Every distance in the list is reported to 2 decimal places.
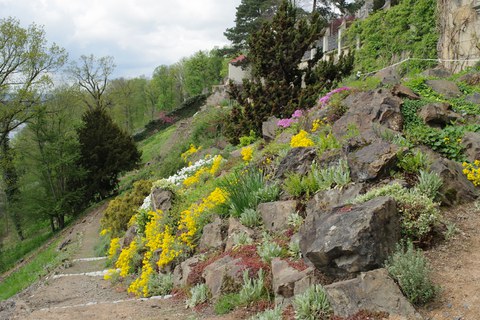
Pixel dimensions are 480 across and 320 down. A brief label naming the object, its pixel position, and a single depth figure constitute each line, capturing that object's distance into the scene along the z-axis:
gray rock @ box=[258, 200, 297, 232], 6.84
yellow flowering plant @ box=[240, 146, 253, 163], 10.89
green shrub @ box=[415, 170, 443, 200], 5.91
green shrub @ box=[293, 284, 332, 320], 4.46
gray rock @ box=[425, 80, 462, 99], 10.24
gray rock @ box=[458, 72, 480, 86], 11.04
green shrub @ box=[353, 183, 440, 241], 5.24
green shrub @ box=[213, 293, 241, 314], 5.67
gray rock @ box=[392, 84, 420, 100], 9.31
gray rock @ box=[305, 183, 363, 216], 6.10
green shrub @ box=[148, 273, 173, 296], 7.79
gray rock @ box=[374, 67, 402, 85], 10.85
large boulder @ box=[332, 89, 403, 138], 8.36
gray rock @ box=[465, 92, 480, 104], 9.42
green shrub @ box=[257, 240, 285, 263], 6.02
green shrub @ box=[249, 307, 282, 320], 4.73
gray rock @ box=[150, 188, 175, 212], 10.81
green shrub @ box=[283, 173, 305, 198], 7.03
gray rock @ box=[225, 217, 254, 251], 7.12
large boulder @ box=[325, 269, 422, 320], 4.20
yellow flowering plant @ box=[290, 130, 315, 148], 8.63
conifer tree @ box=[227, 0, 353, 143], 15.05
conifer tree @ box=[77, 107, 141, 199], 27.22
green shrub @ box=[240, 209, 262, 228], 7.23
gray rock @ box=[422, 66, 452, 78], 13.22
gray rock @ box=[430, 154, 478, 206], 6.17
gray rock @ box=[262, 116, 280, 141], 12.83
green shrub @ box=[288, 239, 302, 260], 5.80
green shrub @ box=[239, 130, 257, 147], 15.26
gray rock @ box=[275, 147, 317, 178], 7.66
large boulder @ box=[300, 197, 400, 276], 4.73
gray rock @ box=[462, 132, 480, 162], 7.06
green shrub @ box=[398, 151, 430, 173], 6.35
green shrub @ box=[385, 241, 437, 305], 4.36
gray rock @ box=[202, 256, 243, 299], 6.09
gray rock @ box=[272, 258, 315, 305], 5.05
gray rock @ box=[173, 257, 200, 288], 7.36
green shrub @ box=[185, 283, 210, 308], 6.30
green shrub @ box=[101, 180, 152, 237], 15.05
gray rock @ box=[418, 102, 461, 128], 8.19
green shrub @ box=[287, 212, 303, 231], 6.51
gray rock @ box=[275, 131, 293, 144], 10.54
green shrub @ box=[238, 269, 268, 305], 5.57
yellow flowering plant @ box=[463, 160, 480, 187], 6.56
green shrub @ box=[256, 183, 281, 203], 7.54
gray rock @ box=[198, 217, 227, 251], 7.71
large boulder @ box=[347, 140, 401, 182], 6.33
